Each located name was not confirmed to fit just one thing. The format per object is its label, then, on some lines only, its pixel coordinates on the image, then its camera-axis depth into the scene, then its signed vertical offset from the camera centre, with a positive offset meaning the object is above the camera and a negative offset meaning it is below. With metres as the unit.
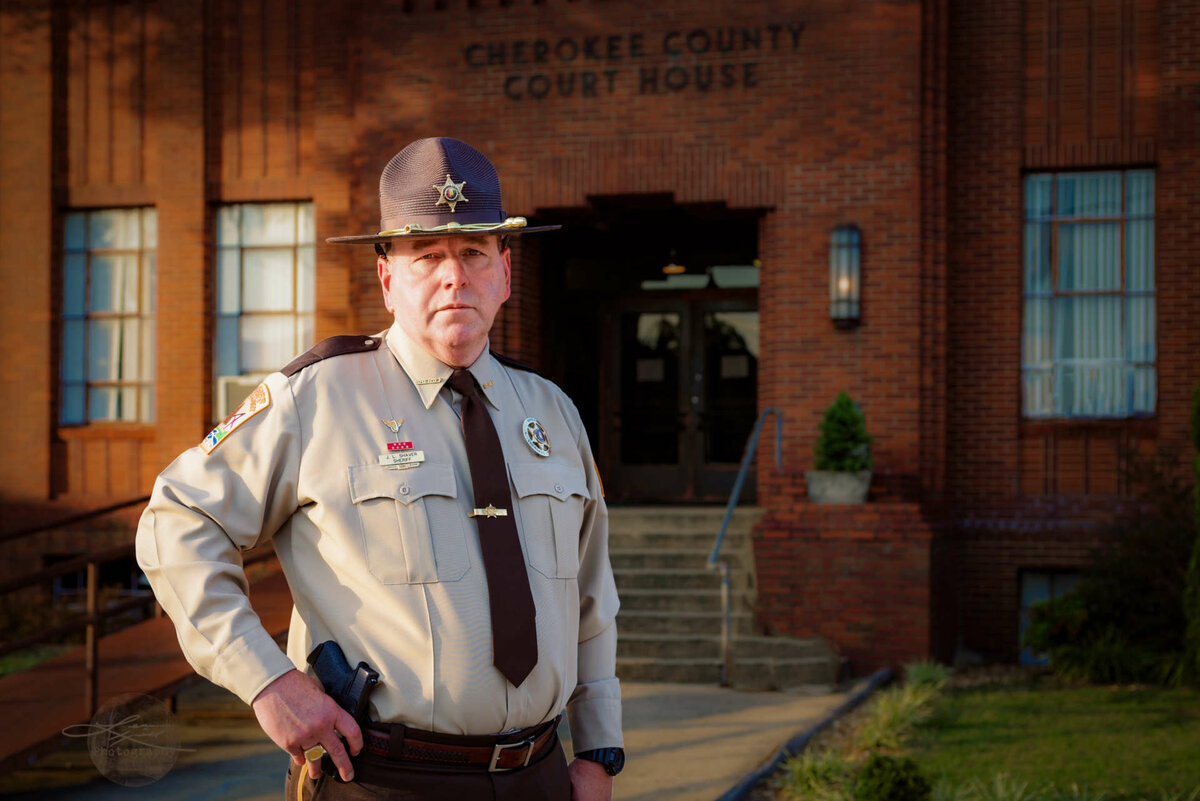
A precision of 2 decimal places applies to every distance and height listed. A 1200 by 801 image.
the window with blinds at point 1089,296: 11.39 +0.91
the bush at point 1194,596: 8.17 -1.36
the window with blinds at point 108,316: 13.13 +0.75
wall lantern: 10.76 +1.02
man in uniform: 2.24 -0.29
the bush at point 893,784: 5.38 -1.73
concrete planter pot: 10.07 -0.78
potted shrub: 10.01 -0.55
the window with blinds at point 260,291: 12.84 +1.02
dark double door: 13.66 -0.04
